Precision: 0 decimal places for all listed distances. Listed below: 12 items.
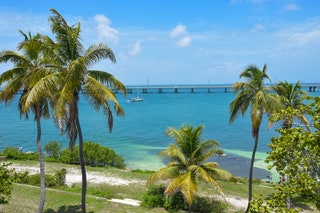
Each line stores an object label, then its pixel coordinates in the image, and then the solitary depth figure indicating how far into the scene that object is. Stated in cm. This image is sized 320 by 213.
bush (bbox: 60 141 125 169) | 3003
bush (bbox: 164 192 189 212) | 1714
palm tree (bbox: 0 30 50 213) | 1295
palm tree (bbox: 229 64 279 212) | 1616
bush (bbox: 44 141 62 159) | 3387
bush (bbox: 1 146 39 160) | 3085
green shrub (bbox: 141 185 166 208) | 1744
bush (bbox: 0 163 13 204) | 1050
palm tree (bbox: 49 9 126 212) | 1134
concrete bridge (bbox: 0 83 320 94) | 15350
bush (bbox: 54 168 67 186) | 2142
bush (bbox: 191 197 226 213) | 1733
